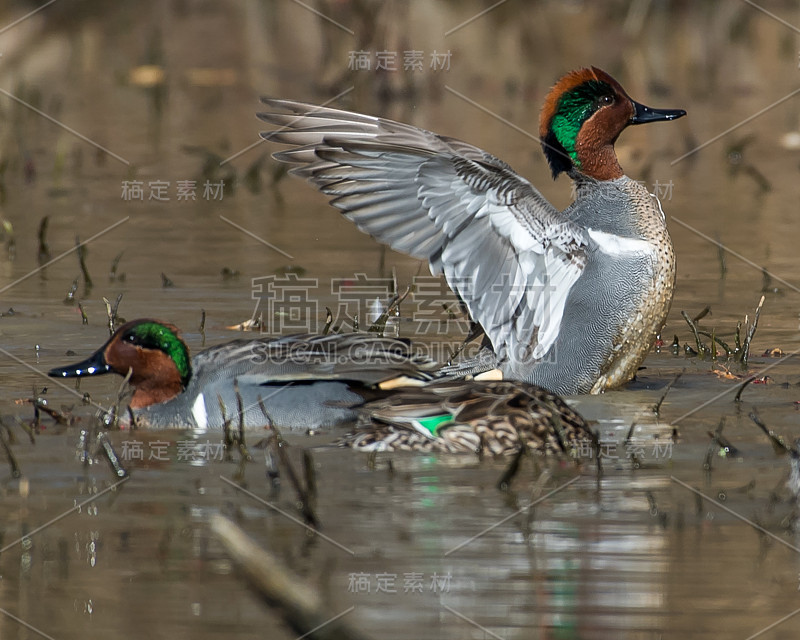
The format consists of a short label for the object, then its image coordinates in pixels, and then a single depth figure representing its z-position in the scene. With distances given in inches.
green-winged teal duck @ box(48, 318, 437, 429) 401.7
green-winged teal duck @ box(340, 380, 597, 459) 376.2
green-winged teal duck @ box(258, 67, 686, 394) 414.0
